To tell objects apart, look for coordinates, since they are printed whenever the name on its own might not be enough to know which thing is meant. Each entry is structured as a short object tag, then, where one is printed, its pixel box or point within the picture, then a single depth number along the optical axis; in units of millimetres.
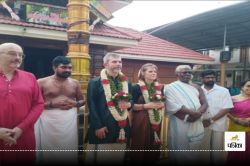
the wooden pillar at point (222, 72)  10238
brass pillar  2967
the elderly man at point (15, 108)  2703
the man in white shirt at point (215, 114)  3982
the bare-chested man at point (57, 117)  3227
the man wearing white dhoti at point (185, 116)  3719
